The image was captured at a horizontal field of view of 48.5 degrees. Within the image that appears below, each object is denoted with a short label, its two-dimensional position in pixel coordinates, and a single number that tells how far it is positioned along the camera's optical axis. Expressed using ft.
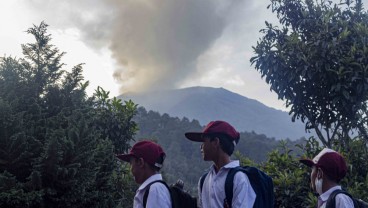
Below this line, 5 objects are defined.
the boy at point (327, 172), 10.29
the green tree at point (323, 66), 22.52
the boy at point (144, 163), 10.32
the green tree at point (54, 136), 20.86
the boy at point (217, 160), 9.50
